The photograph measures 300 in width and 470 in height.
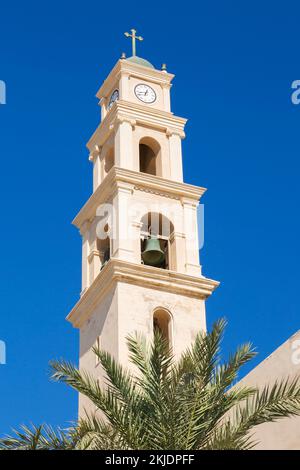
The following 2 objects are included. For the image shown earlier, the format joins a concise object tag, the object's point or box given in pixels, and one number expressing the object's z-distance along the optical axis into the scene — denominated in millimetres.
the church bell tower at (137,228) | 26000
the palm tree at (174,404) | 15453
